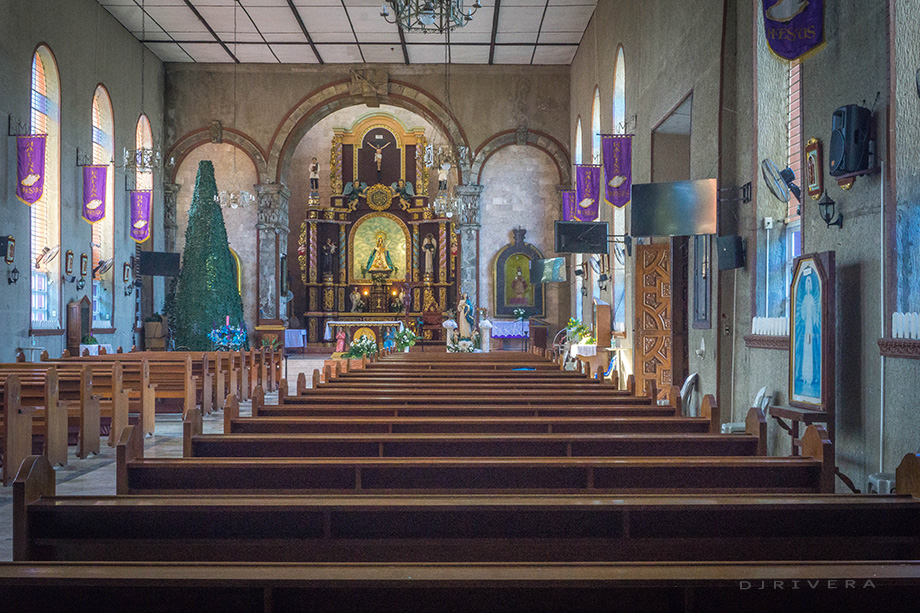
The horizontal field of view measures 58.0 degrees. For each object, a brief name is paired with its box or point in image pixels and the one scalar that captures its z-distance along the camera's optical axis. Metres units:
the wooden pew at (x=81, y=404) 8.19
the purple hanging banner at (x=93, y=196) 15.98
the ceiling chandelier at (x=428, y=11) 9.98
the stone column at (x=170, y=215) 21.12
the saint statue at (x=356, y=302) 25.03
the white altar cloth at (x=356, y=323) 22.83
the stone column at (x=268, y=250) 21.30
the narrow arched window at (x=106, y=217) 17.70
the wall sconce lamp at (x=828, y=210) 6.05
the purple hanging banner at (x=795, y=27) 5.99
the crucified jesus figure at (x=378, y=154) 25.52
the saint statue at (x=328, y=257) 25.20
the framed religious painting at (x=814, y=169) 6.33
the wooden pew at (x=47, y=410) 7.44
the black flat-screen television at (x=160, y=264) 18.08
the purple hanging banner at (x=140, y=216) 18.42
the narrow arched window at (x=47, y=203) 15.05
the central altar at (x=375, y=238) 24.61
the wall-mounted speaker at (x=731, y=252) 8.16
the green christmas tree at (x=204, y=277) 17.22
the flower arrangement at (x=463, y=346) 18.95
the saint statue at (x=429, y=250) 25.06
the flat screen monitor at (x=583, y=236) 13.30
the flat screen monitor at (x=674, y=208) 8.62
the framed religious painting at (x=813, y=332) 5.66
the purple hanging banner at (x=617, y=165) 13.35
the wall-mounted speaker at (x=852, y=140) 5.46
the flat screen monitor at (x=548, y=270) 17.39
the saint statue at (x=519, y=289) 21.58
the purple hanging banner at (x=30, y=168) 13.34
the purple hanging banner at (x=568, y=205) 17.64
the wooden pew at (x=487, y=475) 3.46
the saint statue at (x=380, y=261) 25.69
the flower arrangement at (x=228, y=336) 15.85
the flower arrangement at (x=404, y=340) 17.00
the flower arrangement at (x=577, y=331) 15.92
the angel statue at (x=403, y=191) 25.47
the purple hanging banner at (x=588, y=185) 15.23
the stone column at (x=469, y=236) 21.33
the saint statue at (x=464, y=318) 20.14
